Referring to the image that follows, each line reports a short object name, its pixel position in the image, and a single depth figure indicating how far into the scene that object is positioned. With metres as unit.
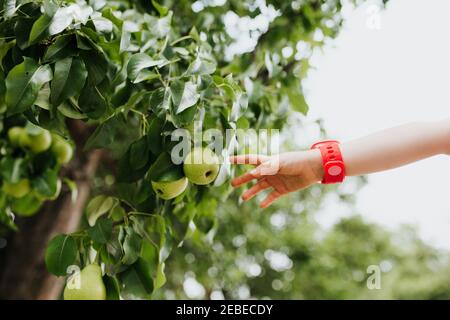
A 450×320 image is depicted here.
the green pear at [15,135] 1.06
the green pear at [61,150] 1.09
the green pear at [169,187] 1.34
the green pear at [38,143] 1.04
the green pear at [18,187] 1.03
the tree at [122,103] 1.21
